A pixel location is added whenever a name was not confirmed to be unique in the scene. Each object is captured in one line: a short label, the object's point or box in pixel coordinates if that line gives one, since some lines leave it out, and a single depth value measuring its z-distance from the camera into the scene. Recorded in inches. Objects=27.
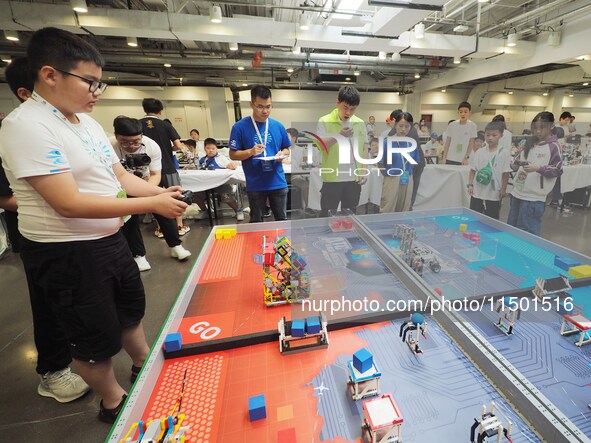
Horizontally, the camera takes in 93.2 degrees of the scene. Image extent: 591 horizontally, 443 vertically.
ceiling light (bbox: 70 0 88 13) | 134.1
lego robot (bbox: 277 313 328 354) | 35.1
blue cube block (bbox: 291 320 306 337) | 35.1
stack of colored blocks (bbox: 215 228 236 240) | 69.3
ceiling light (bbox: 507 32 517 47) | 193.3
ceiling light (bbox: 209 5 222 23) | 148.9
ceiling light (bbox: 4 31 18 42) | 173.3
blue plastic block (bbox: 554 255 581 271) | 44.8
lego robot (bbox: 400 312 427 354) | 33.1
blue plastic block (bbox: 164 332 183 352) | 35.0
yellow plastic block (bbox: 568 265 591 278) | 42.9
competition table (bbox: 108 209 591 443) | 26.3
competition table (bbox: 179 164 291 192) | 146.4
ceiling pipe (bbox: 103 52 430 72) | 227.0
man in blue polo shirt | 75.7
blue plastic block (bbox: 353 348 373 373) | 27.5
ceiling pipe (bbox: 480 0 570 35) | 150.2
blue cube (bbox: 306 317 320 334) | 35.3
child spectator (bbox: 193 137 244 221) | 162.6
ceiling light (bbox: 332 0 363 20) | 134.8
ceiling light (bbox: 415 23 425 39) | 176.7
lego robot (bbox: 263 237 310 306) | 44.0
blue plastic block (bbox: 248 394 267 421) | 26.9
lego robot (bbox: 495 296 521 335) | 35.0
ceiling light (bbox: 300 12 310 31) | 166.7
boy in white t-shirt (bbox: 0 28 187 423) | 29.9
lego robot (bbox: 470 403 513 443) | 22.5
